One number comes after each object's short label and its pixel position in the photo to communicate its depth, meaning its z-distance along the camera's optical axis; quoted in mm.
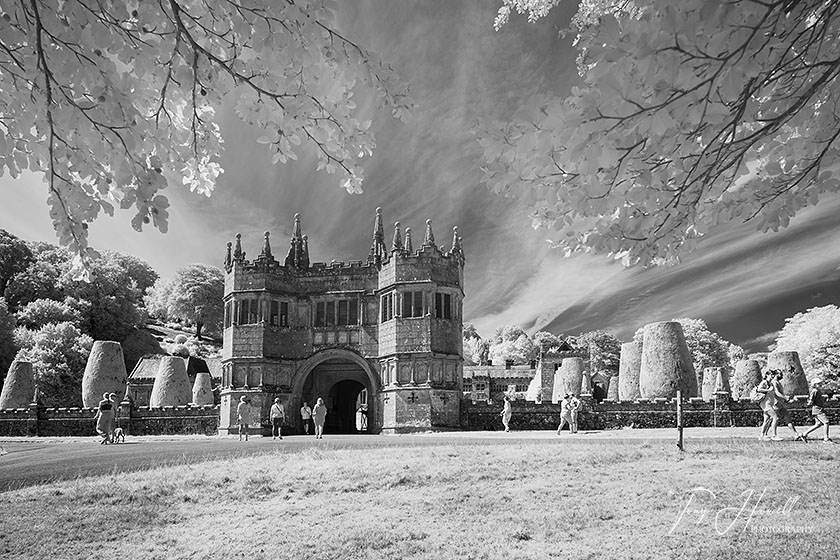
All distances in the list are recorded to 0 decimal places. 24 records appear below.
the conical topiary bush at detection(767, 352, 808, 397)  38875
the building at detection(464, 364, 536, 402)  85850
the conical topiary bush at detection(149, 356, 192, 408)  47688
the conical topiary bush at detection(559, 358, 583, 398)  50638
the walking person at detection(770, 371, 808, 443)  19406
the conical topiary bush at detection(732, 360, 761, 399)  46719
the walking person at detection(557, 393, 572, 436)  30003
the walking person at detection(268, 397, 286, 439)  31255
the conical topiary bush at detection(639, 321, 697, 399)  38094
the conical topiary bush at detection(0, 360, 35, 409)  45781
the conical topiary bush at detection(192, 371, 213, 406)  52062
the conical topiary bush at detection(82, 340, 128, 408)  46781
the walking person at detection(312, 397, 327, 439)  31500
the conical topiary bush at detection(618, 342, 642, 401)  44312
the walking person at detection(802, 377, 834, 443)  18766
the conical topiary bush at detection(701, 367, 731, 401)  49812
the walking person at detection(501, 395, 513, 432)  34600
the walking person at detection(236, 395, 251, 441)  31375
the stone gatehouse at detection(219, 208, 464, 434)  39531
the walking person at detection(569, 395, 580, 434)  30062
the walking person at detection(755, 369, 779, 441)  19406
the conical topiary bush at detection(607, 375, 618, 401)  64062
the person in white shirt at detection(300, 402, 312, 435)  35762
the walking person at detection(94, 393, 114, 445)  26734
